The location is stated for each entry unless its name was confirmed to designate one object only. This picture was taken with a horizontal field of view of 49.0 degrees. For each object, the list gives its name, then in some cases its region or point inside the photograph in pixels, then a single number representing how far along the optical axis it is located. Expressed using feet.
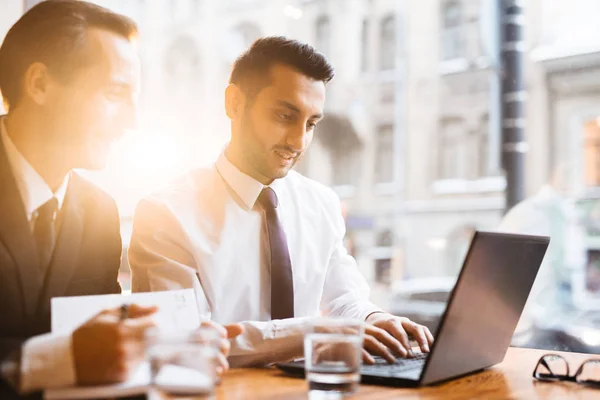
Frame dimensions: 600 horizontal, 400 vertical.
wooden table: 3.10
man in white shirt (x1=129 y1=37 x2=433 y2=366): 4.83
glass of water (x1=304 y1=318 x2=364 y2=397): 2.99
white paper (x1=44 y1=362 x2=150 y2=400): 2.71
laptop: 3.11
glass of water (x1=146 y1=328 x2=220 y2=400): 2.32
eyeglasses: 3.66
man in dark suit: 3.92
